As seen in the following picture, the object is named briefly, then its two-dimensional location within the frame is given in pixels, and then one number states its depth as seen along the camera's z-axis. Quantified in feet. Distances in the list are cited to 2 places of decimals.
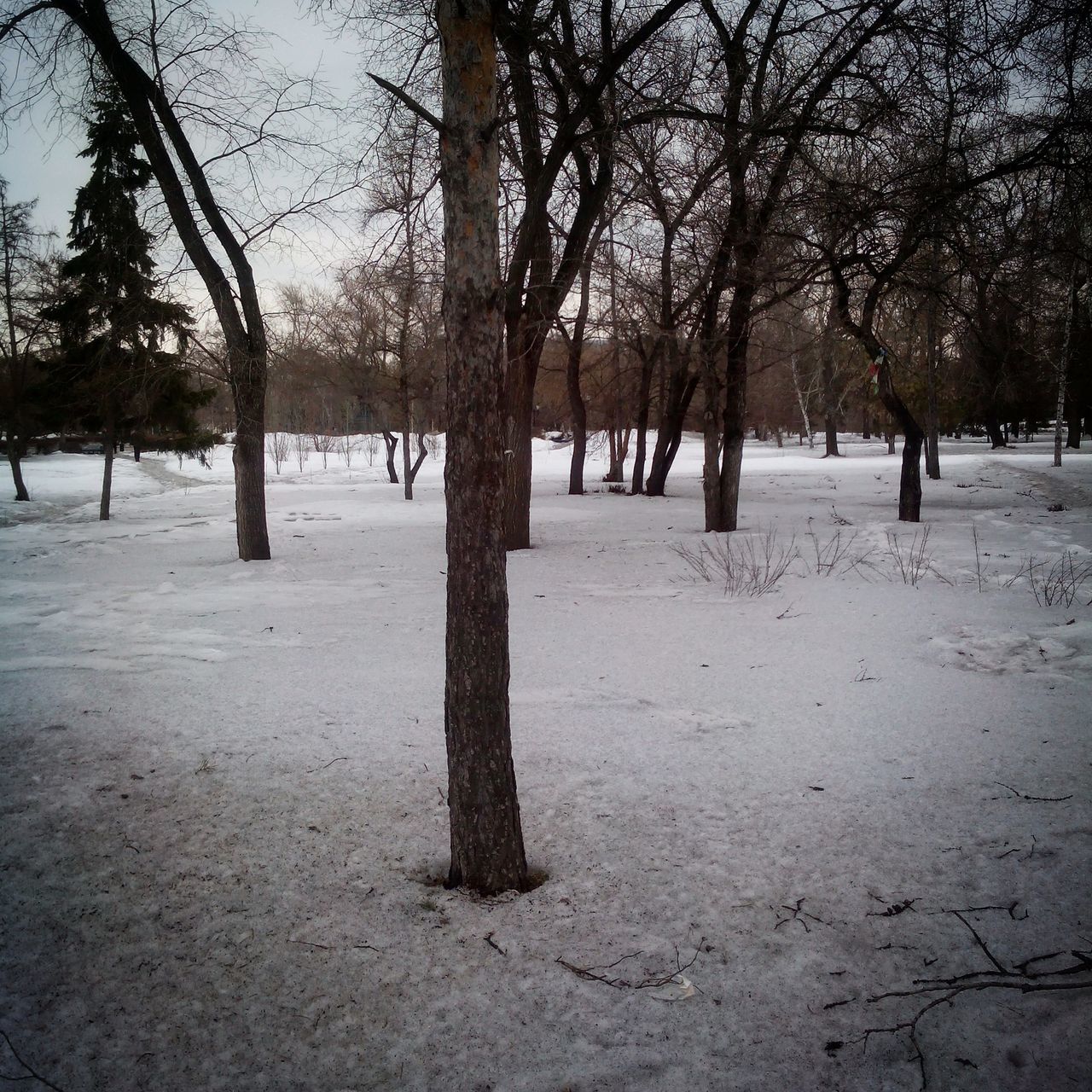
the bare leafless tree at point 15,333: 55.57
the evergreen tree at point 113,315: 29.40
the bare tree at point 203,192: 26.12
